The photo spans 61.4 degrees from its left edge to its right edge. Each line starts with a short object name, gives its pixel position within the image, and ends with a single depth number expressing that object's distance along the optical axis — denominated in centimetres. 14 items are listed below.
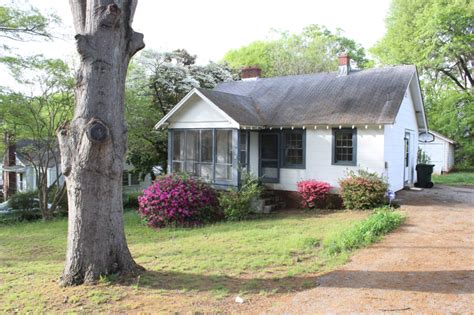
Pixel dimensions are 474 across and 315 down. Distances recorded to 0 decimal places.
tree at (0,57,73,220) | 1611
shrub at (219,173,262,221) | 1342
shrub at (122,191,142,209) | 2043
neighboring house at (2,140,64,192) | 2296
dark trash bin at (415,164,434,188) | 1746
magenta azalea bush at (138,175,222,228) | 1313
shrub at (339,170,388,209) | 1298
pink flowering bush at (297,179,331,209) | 1412
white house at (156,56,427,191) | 1413
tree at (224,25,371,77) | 4050
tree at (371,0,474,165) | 2567
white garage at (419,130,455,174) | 2825
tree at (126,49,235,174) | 1973
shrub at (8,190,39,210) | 1766
